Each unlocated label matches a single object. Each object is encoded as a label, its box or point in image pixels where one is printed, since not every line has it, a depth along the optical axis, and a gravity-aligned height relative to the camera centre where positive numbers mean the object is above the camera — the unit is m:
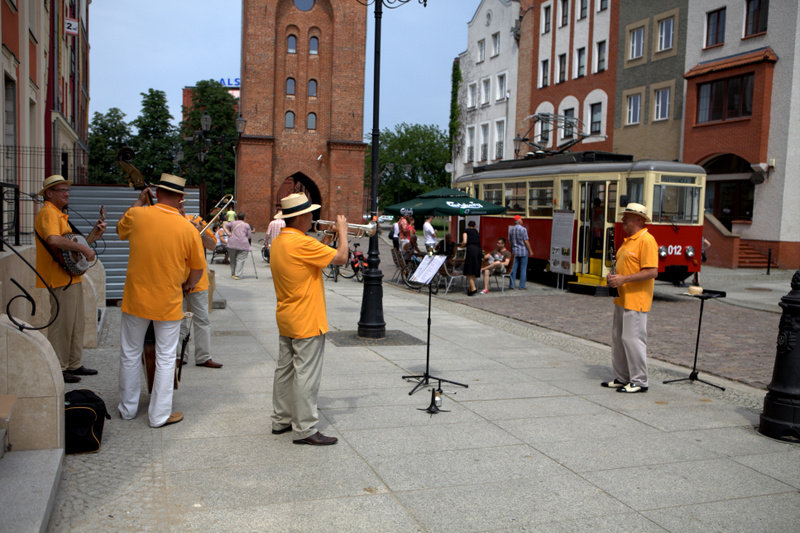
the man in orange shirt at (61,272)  6.32 -0.60
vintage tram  16.11 +0.58
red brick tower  46.12 +7.55
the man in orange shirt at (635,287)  7.07 -0.59
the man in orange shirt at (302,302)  5.13 -0.63
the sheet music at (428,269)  7.11 -0.50
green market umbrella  17.66 +0.40
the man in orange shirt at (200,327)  7.54 -1.23
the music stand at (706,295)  7.52 -0.68
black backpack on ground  4.77 -1.49
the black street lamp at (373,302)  9.76 -1.16
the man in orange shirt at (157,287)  5.36 -0.59
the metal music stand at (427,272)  7.06 -0.53
